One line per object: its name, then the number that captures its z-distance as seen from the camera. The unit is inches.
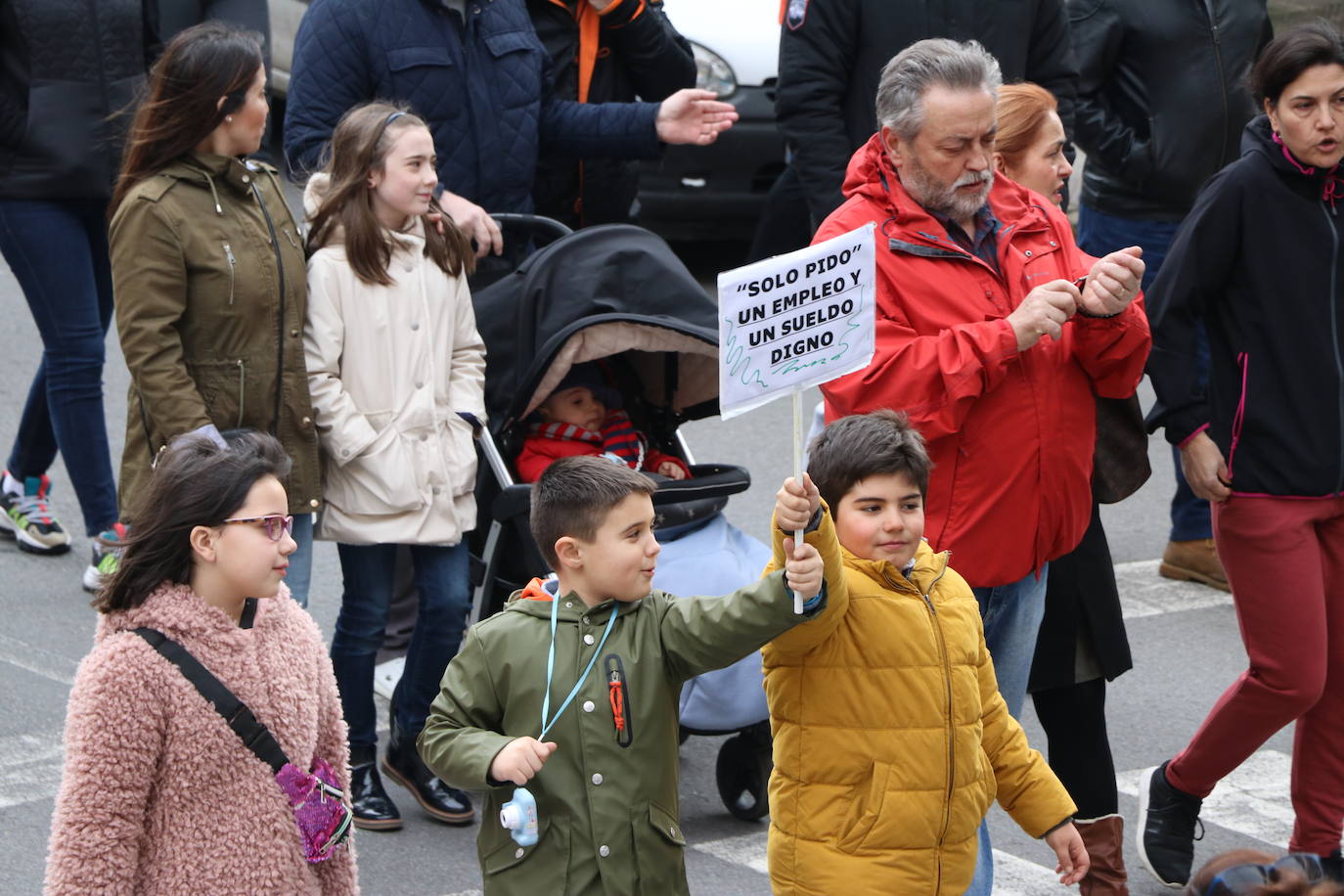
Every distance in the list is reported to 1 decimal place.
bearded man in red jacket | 313.4
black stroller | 394.9
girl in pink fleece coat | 247.3
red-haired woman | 344.9
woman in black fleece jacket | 360.1
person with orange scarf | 506.3
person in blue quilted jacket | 440.9
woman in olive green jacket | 360.4
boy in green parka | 262.1
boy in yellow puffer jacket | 277.7
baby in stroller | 409.4
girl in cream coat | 382.2
